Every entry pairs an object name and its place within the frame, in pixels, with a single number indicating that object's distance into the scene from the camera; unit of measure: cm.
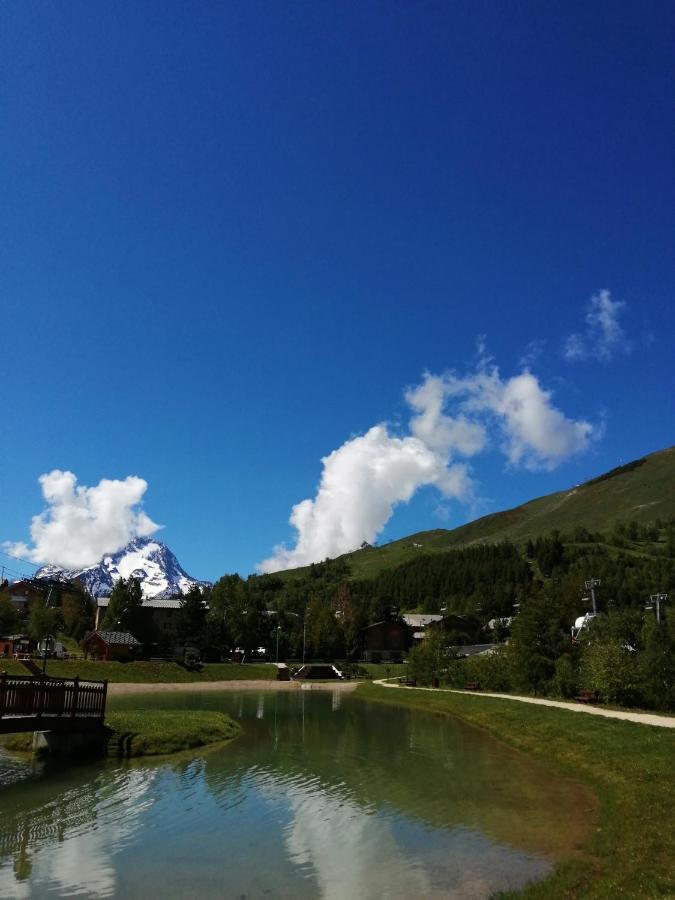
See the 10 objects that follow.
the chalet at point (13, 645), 9598
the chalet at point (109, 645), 10775
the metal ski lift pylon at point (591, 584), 9612
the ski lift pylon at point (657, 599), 6874
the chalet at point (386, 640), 16538
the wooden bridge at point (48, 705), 2825
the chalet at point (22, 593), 17662
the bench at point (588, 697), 4934
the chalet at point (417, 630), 17875
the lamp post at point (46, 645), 3897
